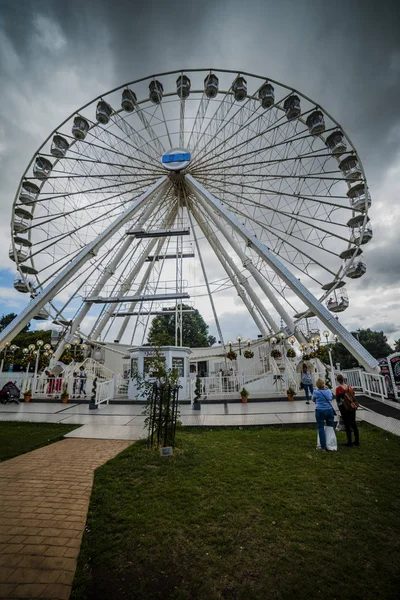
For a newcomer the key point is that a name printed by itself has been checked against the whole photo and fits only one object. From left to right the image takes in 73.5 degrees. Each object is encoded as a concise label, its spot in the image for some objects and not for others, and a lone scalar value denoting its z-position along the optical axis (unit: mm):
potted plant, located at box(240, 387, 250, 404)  13398
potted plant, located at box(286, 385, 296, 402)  13406
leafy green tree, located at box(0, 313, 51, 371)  39812
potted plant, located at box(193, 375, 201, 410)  11547
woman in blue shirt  6012
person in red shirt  6234
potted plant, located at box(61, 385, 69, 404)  14313
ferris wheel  16797
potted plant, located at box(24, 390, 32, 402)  14883
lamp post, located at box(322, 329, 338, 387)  15234
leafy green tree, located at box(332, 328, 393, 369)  55406
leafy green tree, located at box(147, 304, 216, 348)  47075
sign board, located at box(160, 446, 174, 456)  5688
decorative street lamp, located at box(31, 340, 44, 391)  15984
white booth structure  15430
